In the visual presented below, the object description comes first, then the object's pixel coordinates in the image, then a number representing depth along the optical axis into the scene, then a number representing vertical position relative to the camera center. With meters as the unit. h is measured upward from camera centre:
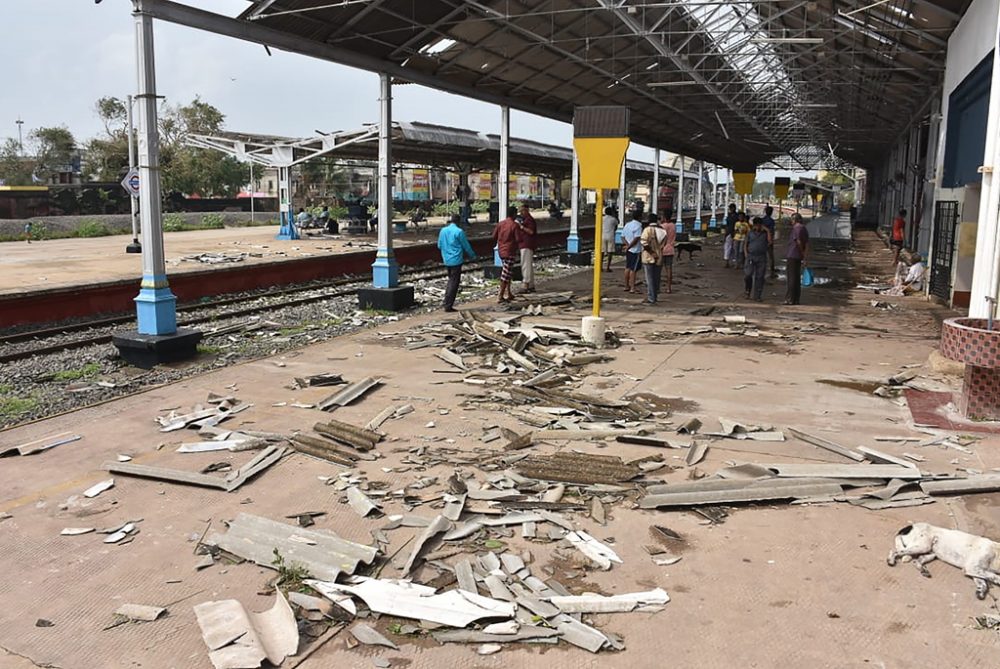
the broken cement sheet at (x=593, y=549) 4.92 -2.02
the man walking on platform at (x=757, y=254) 17.12 -0.53
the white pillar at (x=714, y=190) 53.11 +2.59
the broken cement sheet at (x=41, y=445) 7.00 -2.00
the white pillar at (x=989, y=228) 8.12 +0.05
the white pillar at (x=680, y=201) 43.10 +1.43
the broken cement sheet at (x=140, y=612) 4.28 -2.09
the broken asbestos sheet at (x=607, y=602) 4.35 -2.04
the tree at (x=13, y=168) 73.94 +4.73
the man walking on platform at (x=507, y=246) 16.27 -0.41
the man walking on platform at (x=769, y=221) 21.52 +0.24
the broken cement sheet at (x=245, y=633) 3.84 -2.06
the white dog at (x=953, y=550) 4.60 -1.90
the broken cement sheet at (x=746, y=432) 7.38 -1.89
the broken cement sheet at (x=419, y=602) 4.27 -2.05
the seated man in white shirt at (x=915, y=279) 19.09 -1.13
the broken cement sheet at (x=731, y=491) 5.77 -1.91
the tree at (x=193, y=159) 64.94 +5.17
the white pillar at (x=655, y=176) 39.04 +2.54
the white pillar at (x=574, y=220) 26.02 +0.20
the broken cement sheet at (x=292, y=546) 4.82 -2.02
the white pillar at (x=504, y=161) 21.88 +1.81
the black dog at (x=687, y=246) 27.88 -0.62
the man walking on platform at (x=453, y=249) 15.31 -0.46
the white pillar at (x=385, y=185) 16.12 +0.79
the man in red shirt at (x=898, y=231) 24.45 -0.01
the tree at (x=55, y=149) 78.88 +6.93
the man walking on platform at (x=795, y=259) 16.56 -0.61
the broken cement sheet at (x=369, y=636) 4.06 -2.10
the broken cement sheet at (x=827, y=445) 6.75 -1.88
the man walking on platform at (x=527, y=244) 17.52 -0.40
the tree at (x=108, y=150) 64.62 +5.72
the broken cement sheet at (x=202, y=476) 6.18 -1.99
